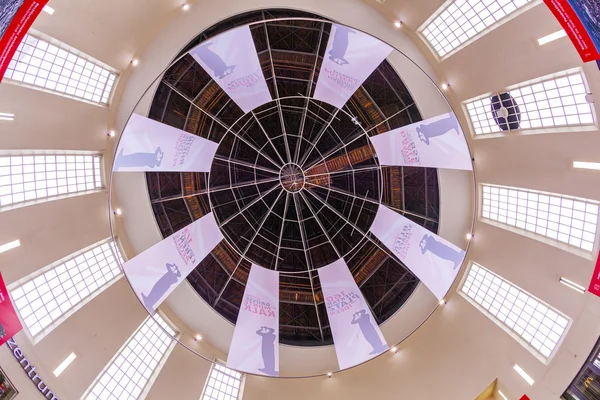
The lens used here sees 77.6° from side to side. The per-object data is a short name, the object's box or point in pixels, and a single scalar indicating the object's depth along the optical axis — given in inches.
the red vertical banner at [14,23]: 419.5
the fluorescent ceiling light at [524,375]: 651.5
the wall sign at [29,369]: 569.9
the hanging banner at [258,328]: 684.1
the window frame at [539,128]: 530.3
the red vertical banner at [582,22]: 406.6
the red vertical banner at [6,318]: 521.2
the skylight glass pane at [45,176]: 594.9
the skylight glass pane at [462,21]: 581.6
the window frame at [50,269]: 594.9
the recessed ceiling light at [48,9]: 546.6
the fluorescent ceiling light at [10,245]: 576.3
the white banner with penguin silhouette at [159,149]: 618.5
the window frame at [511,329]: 613.6
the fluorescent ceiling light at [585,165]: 540.3
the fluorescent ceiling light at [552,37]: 518.5
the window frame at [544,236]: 569.0
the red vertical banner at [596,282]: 538.9
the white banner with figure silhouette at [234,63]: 613.6
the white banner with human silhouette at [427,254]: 675.4
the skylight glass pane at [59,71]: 571.2
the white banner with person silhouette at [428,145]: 626.2
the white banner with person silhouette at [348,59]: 611.8
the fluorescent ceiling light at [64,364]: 630.5
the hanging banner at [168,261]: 645.9
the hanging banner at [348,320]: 692.3
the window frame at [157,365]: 680.4
